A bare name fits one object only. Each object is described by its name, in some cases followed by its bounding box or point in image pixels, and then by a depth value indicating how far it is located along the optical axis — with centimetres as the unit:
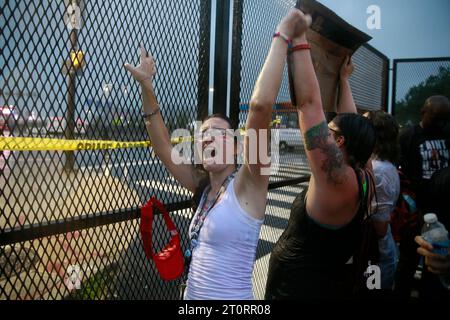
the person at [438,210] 229
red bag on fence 182
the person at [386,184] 256
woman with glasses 146
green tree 529
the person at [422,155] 347
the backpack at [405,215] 311
